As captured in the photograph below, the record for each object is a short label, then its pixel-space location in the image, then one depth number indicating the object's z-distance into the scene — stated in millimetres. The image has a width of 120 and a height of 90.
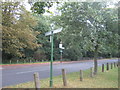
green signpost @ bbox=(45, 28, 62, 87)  4889
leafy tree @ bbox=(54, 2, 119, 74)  6744
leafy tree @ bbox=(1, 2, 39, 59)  13119
